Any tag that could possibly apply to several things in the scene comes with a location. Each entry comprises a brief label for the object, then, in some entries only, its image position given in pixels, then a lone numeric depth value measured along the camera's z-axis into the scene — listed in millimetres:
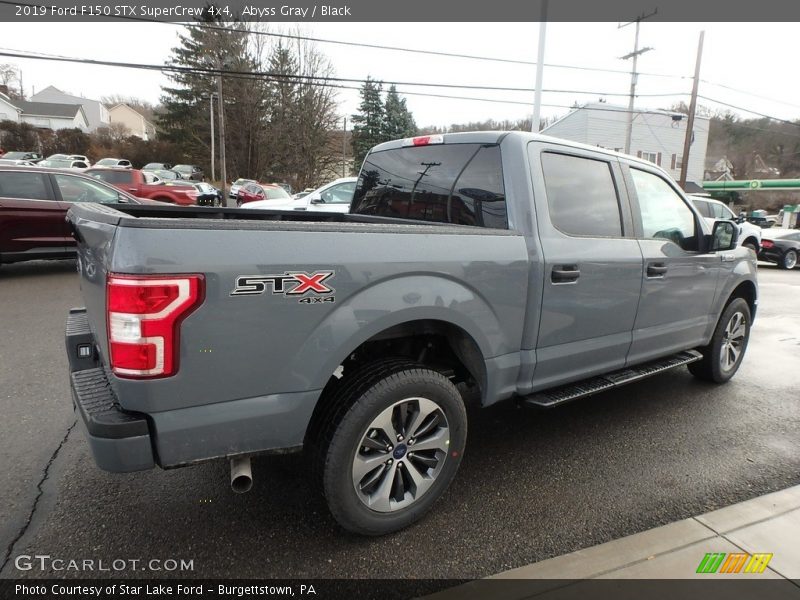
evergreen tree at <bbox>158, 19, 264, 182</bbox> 40281
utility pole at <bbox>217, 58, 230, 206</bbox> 28956
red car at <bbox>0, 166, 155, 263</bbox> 7969
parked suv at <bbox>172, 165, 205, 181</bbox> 39281
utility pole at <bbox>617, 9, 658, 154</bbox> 26978
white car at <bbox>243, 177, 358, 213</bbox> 11039
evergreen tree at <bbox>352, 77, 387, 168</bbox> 44031
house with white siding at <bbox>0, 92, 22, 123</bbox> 60250
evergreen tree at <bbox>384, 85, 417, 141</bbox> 44188
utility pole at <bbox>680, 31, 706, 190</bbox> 24406
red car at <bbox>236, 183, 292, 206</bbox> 19381
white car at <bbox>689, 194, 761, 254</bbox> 14320
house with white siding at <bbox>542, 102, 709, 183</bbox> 37438
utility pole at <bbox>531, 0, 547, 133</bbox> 16078
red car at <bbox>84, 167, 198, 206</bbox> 14062
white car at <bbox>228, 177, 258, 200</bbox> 29281
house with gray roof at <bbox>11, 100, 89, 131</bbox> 66062
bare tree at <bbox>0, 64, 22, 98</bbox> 64000
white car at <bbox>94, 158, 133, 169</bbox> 36256
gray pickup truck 1770
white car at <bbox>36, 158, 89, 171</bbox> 28247
